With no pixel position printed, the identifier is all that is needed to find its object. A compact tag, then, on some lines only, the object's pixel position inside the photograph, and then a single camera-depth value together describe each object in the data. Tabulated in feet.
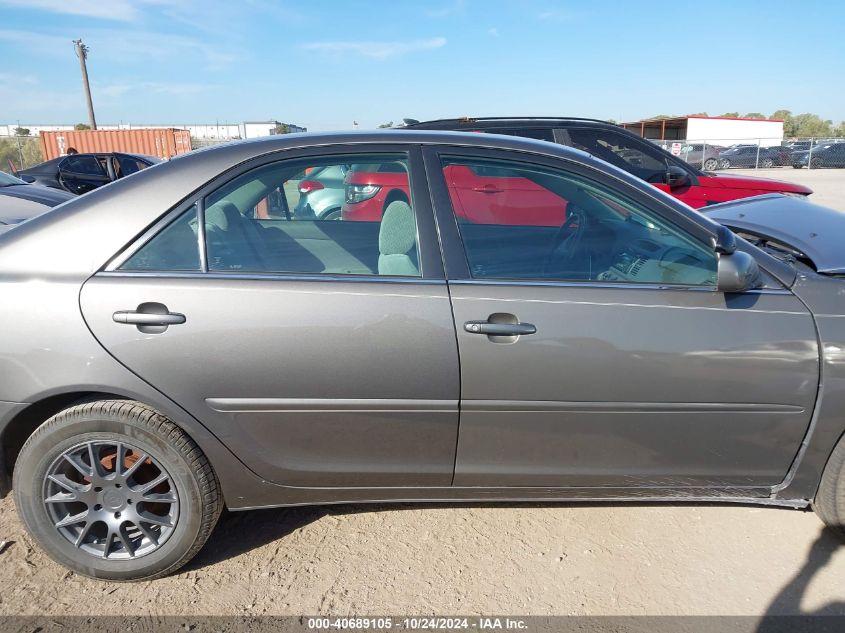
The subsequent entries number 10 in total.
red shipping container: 85.66
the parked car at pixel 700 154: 82.48
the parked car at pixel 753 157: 90.12
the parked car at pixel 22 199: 17.42
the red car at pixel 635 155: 18.06
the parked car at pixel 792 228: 7.96
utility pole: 97.42
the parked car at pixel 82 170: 42.75
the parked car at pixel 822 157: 86.69
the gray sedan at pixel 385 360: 6.79
